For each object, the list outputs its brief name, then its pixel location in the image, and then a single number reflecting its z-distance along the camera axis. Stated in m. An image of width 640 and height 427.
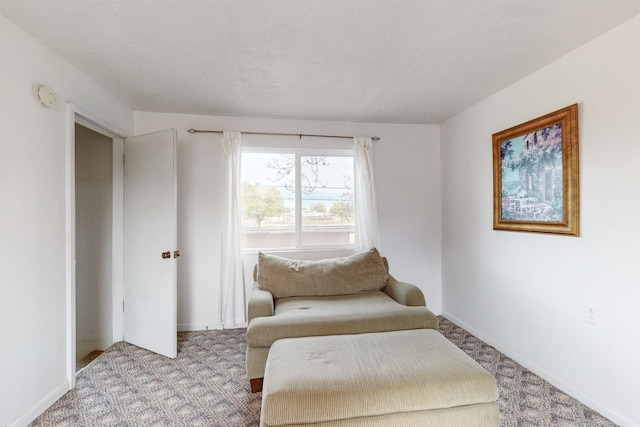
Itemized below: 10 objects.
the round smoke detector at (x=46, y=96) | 1.96
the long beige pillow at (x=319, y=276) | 2.84
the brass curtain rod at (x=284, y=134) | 3.39
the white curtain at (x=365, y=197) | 3.60
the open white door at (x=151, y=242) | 2.75
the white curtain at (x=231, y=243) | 3.35
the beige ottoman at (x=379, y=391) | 1.38
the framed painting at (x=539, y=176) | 2.11
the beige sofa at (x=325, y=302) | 2.18
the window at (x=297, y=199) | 3.55
